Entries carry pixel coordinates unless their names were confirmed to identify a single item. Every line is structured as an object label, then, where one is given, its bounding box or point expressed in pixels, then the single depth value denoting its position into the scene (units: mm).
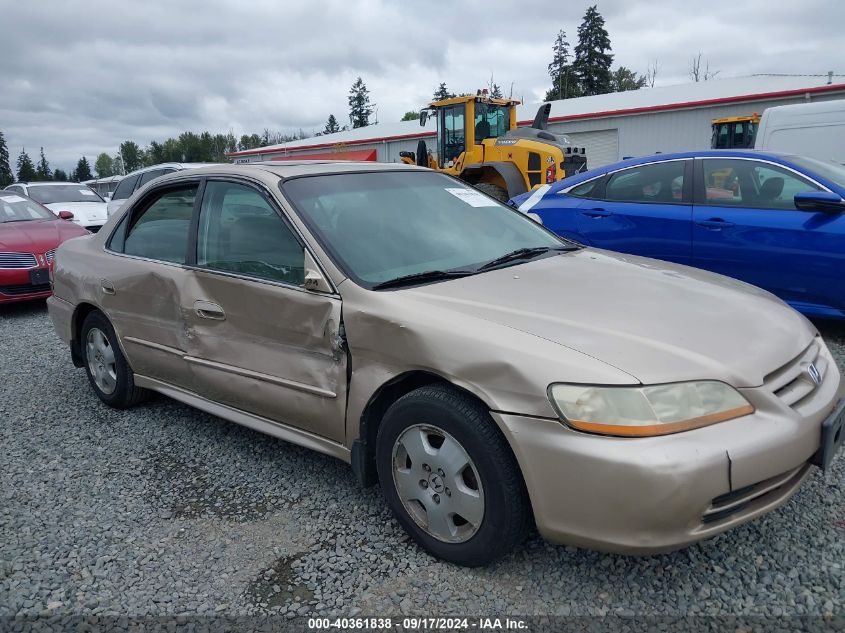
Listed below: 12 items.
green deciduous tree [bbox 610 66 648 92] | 63719
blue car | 4617
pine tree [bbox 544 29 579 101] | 60188
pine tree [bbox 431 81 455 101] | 77688
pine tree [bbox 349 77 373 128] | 87875
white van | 9594
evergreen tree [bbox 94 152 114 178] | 128750
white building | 19717
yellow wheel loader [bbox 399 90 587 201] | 12320
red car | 7176
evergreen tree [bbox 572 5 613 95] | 58250
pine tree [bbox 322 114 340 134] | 95625
